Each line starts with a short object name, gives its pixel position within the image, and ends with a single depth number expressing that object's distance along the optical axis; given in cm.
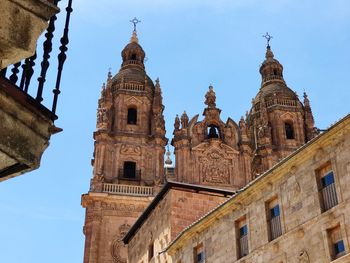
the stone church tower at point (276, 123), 4878
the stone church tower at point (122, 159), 3956
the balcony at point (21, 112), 462
